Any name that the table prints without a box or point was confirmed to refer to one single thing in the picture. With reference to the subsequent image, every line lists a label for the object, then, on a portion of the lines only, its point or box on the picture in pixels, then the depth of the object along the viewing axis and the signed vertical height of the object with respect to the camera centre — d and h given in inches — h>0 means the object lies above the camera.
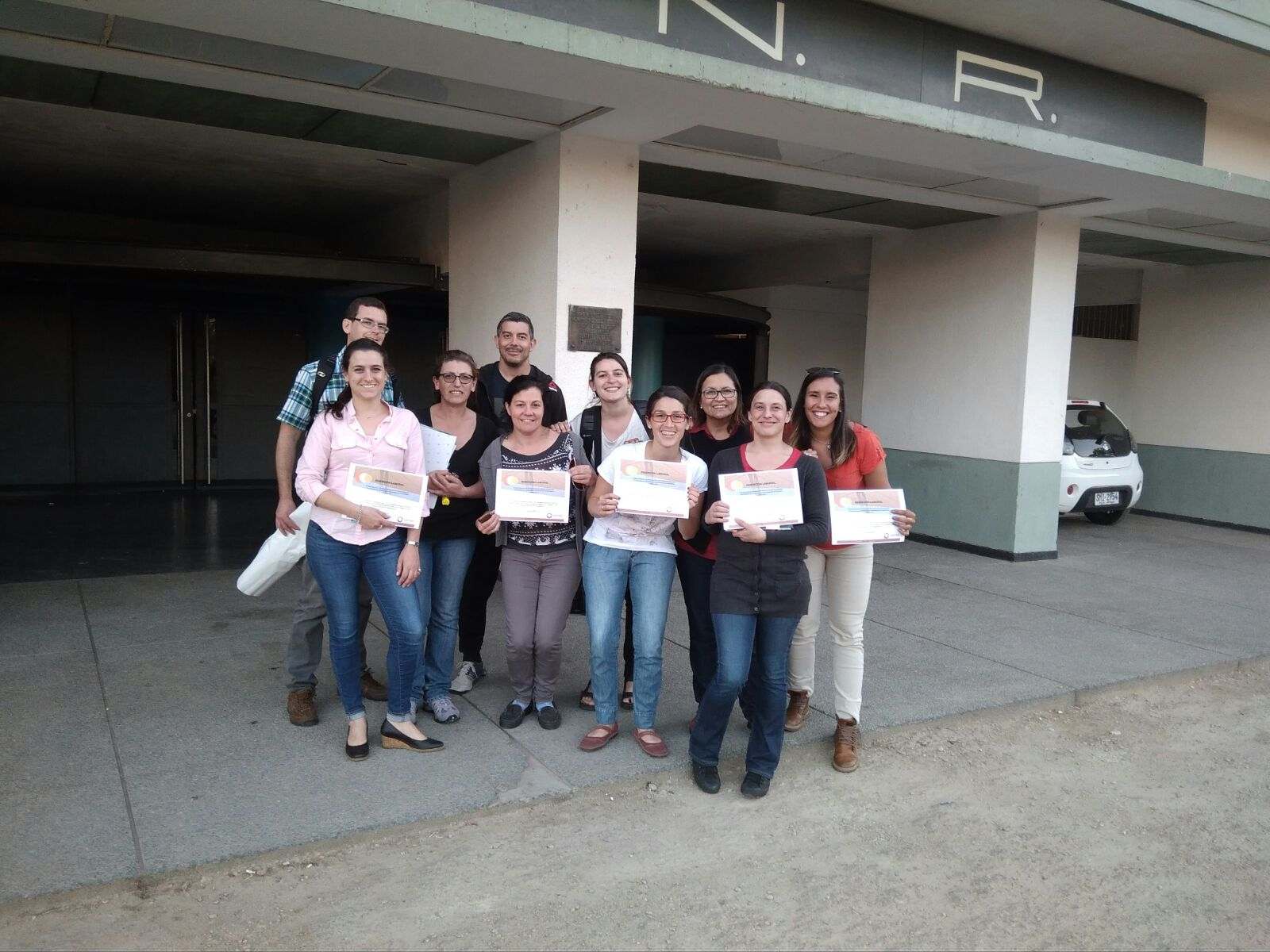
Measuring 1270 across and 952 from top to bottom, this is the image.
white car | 457.7 -36.2
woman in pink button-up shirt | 159.0 -27.5
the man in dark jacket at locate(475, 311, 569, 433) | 189.5 -1.0
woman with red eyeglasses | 167.5 -35.3
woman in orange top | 173.6 -31.8
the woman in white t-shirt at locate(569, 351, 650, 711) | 177.5 -8.3
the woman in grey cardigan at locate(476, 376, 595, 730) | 174.2 -32.1
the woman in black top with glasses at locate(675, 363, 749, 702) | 171.9 -14.0
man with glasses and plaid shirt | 173.5 -18.8
